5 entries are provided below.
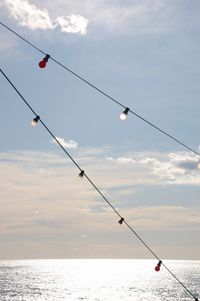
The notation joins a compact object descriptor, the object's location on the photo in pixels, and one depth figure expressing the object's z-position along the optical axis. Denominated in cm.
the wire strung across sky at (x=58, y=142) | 1262
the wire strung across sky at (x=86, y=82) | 1302
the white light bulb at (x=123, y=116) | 1483
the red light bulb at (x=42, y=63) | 1403
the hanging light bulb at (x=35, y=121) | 1399
